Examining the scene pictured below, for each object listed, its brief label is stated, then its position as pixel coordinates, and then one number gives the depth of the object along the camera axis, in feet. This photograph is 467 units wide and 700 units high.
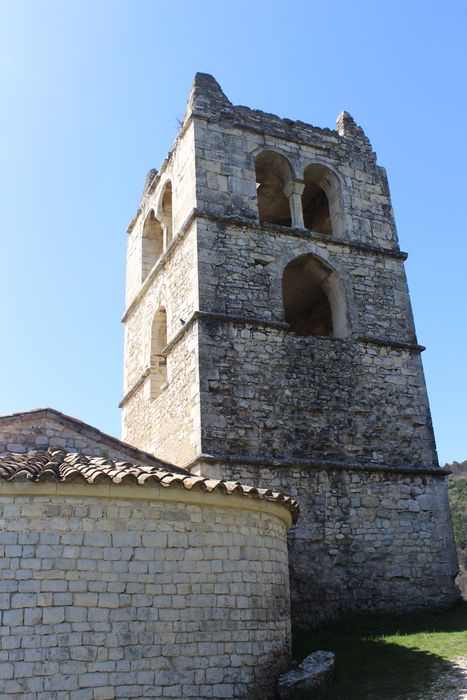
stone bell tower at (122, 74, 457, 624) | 35.47
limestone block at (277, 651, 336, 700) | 23.35
